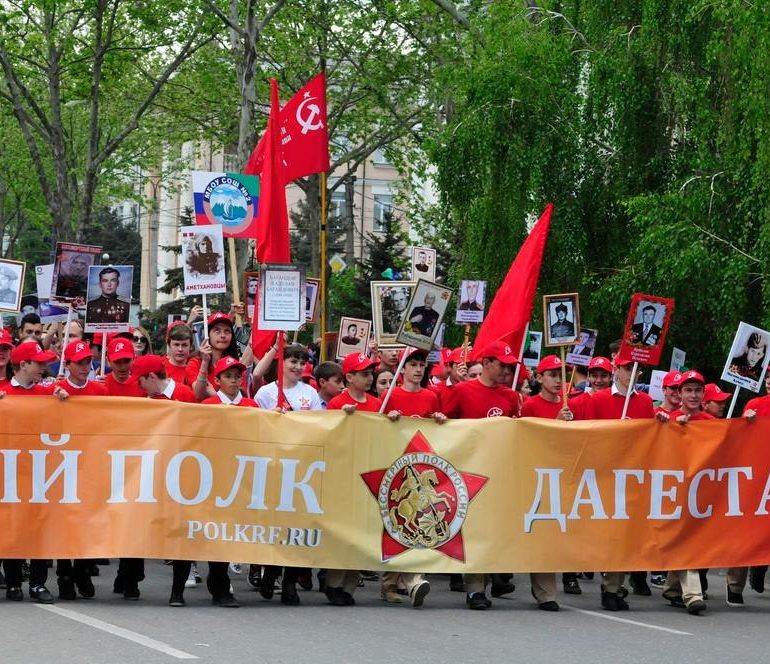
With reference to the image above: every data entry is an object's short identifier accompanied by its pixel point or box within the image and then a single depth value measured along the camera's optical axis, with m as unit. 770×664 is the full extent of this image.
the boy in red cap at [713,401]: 12.65
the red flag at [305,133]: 16.53
